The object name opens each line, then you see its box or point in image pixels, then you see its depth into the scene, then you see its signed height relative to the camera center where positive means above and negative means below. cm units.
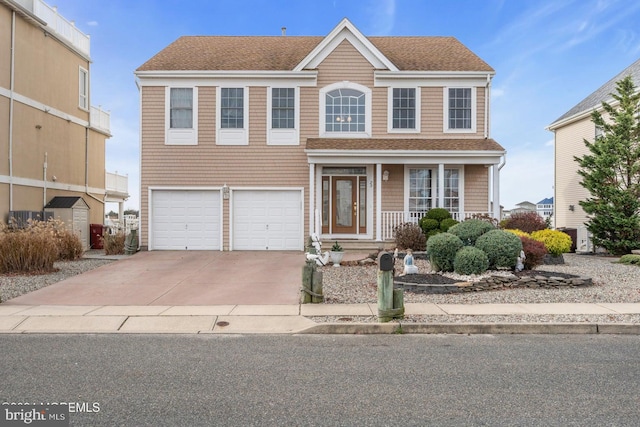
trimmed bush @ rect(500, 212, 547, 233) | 1559 -26
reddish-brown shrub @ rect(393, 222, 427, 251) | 1556 -82
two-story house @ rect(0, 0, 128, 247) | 1661 +401
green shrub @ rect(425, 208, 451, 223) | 1566 +2
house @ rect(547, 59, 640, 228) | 2159 +352
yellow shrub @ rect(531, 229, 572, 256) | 1388 -80
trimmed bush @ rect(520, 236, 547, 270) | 1139 -93
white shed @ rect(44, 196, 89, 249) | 1805 +1
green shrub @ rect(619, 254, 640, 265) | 1374 -131
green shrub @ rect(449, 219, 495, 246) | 1153 -39
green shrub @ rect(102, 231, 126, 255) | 1689 -115
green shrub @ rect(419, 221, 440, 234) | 1541 -35
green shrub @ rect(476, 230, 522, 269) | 1078 -77
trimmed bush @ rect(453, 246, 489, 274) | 1055 -106
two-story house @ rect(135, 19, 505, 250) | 1753 +277
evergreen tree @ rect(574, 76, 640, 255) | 1593 +134
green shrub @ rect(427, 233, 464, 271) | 1097 -81
